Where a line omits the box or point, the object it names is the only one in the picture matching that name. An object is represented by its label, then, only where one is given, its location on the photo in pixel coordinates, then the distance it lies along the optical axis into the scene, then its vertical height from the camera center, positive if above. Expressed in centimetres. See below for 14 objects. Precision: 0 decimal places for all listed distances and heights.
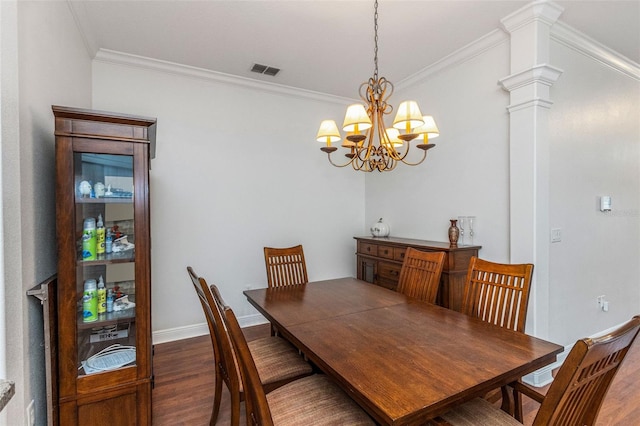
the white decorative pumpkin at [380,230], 392 -26
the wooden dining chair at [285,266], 284 -52
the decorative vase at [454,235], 296 -25
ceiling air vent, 333 +149
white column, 245 +51
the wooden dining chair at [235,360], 152 -90
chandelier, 185 +51
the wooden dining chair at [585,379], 88 -51
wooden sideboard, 277 -55
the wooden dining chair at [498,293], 178 -51
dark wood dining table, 111 -64
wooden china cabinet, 163 -32
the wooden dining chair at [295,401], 115 -89
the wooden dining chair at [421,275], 232 -51
